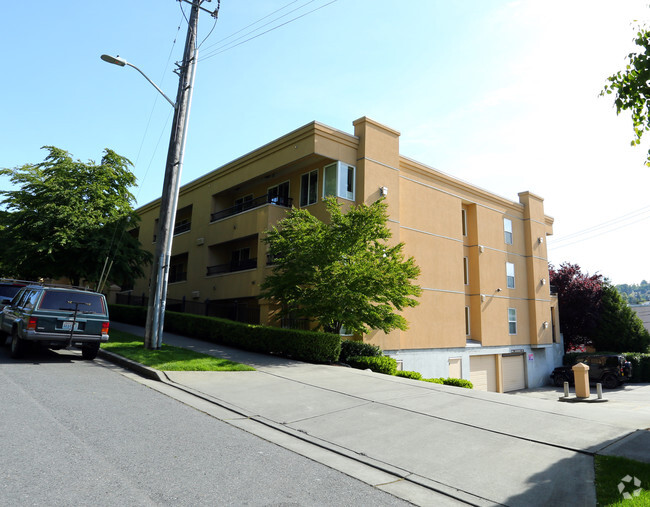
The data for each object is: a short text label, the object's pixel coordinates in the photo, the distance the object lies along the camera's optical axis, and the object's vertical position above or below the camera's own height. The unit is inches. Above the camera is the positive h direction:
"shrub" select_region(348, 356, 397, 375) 626.1 -43.6
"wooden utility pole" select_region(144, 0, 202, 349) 560.4 +172.4
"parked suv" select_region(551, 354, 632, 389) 1032.2 -66.6
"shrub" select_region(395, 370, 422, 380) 629.9 -57.3
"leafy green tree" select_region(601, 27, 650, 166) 269.6 +152.3
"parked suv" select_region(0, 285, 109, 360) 456.1 +1.1
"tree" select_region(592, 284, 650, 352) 1325.0 +32.9
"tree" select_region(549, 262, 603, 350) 1398.9 +103.5
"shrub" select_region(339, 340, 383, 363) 681.0 -26.7
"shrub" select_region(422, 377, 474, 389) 621.0 -66.8
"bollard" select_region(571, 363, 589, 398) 729.6 -70.2
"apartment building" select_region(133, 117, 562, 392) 815.7 +187.4
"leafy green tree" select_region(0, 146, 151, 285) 804.0 +176.3
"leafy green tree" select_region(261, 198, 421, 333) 607.8 +77.2
